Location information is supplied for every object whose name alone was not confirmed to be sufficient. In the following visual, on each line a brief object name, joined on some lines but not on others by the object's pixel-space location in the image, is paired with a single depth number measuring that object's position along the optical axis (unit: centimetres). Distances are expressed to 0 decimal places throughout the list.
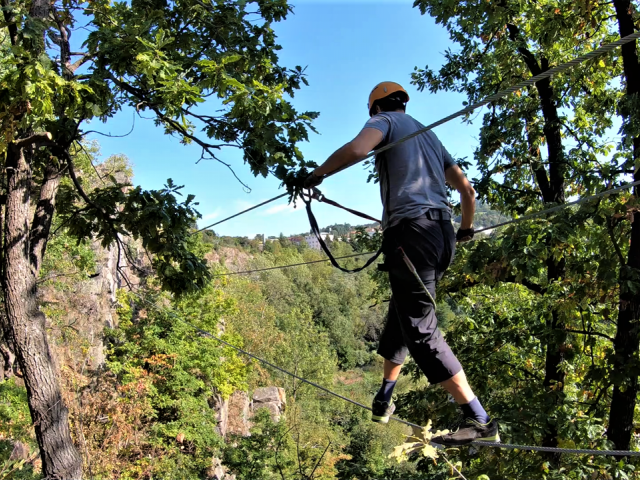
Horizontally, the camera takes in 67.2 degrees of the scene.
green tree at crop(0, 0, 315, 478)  408
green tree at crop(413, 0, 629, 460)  475
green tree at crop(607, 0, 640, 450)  446
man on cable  238
